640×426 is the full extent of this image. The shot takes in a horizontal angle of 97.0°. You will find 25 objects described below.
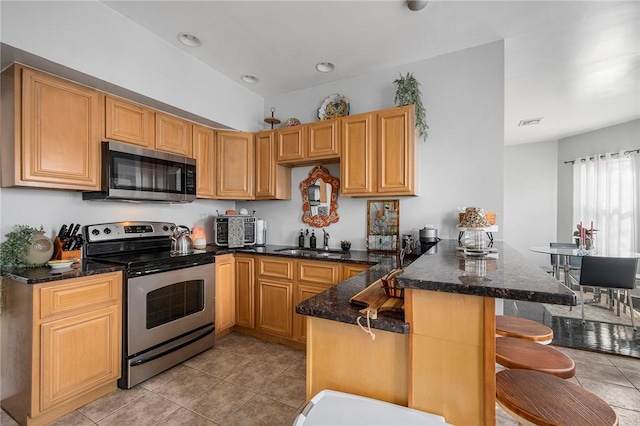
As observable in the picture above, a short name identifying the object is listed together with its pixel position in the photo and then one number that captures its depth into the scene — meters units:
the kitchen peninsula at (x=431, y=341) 0.87
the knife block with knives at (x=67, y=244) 2.09
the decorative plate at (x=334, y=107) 3.16
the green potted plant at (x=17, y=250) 1.87
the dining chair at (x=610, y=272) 3.07
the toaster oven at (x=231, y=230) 3.20
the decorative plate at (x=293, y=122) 3.41
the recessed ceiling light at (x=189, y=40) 2.48
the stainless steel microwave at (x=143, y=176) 2.25
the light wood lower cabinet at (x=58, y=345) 1.70
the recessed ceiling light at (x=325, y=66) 2.90
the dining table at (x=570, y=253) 3.32
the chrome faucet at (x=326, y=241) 3.21
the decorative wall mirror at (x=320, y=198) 3.25
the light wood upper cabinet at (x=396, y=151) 2.56
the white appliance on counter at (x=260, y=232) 3.51
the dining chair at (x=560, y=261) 4.09
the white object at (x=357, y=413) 0.83
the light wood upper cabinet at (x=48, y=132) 1.85
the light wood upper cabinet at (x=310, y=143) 2.88
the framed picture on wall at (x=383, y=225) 2.91
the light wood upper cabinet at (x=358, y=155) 2.71
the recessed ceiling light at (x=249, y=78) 3.20
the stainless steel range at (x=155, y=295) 2.08
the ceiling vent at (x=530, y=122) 4.43
